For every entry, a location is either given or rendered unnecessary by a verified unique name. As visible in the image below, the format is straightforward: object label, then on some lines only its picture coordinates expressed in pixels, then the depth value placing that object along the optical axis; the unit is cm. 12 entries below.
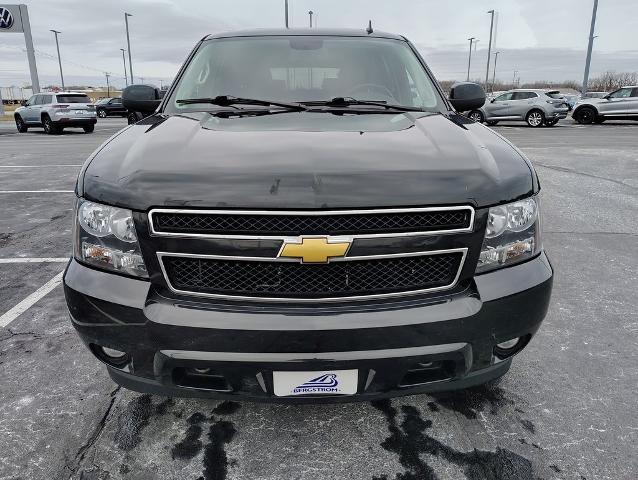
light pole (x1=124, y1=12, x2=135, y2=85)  4549
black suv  172
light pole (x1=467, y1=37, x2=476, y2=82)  5812
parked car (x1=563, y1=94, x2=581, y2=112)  3426
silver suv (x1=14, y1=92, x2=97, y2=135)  1934
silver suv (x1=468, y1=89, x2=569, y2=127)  2081
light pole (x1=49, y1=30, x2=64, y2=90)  6129
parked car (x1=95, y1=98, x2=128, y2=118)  3644
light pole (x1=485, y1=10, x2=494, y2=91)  4310
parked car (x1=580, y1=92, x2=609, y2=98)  3072
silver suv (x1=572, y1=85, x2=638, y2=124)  2136
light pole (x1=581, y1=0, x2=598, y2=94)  2795
